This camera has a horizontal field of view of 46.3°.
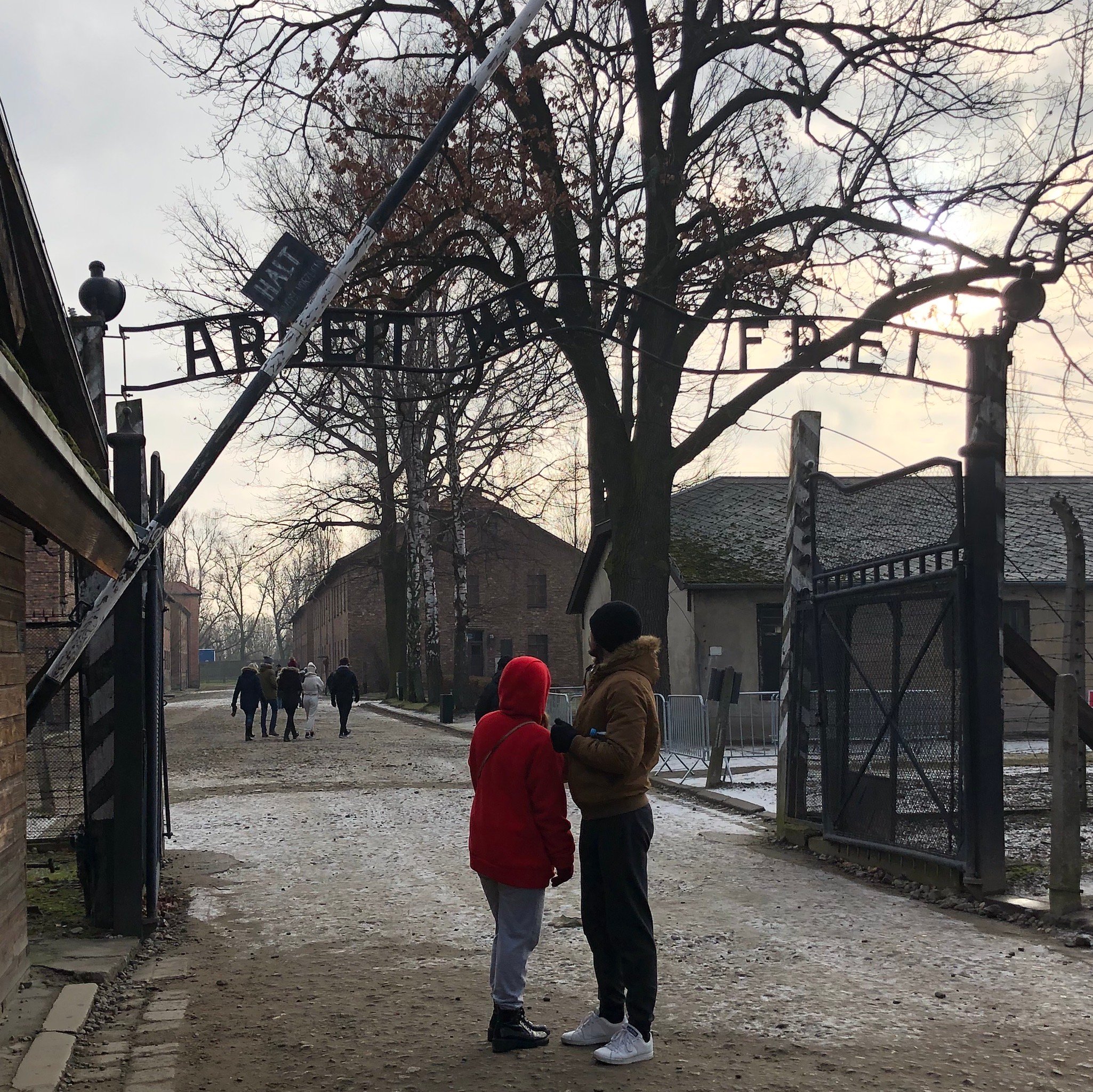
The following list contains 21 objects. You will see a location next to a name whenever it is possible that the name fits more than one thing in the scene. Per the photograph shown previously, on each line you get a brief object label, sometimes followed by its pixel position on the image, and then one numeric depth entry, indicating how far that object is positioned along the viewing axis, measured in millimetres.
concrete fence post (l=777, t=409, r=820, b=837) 11867
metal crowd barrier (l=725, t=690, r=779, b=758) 22938
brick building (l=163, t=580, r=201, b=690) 96125
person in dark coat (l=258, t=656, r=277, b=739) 29828
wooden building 3770
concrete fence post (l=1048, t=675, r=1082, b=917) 7984
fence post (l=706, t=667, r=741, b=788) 16250
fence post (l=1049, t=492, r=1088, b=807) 11961
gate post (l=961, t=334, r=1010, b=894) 8727
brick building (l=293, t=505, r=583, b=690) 63906
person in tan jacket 5328
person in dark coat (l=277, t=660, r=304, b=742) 28297
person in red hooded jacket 5441
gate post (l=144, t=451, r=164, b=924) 8234
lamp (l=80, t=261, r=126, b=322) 8453
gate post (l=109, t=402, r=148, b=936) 7918
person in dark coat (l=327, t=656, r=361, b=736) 29734
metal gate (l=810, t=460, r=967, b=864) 9094
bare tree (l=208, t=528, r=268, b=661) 108875
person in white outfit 29703
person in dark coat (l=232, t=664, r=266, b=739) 29125
